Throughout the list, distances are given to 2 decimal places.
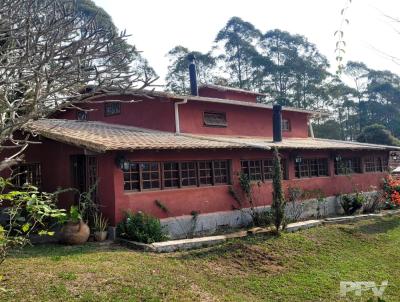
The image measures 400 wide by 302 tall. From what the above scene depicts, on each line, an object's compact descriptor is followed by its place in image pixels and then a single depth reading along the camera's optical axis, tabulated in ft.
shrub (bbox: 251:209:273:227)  44.91
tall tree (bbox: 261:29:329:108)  145.28
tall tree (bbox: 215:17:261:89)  145.23
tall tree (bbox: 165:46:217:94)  136.56
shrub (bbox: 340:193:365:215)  56.65
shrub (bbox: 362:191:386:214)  57.88
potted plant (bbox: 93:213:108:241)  36.24
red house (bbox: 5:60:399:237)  38.65
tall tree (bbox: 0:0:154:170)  22.63
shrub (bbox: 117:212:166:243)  35.55
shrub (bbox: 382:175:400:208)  61.13
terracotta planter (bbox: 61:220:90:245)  34.81
